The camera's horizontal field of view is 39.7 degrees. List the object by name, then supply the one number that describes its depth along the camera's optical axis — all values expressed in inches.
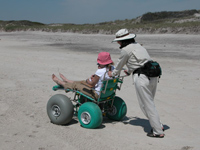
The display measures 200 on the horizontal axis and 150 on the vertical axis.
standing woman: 196.5
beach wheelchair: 208.5
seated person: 210.5
